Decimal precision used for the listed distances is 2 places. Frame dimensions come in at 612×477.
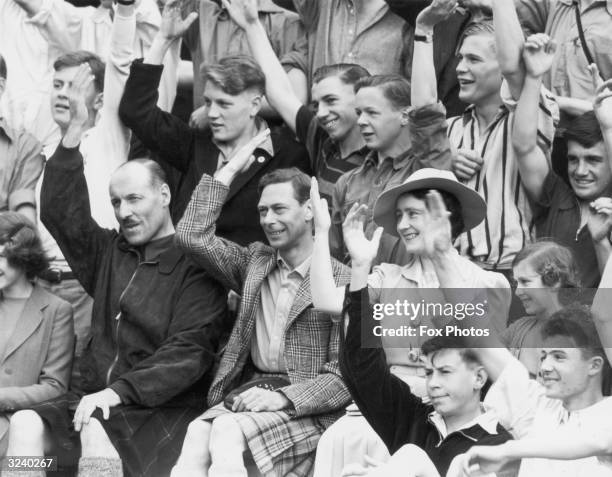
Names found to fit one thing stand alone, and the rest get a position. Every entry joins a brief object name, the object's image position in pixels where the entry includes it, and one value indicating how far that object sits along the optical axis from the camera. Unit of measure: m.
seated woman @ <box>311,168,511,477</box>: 12.33
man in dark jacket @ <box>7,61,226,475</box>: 13.40
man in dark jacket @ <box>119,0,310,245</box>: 14.72
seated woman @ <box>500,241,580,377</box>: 12.28
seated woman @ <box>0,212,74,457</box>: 14.56
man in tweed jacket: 12.94
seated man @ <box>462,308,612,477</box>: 10.80
